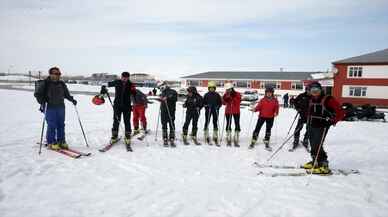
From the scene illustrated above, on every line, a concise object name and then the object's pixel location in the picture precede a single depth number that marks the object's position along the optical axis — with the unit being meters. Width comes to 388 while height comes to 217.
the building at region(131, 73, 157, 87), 88.95
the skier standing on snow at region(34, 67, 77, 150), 6.28
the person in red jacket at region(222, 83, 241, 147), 8.16
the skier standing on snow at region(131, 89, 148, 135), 8.91
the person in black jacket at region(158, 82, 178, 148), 7.63
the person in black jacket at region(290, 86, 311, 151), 6.37
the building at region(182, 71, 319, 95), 46.41
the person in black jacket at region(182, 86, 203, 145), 7.93
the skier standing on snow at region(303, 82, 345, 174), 5.30
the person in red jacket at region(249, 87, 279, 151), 7.77
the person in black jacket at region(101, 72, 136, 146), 7.05
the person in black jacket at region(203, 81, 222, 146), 8.19
